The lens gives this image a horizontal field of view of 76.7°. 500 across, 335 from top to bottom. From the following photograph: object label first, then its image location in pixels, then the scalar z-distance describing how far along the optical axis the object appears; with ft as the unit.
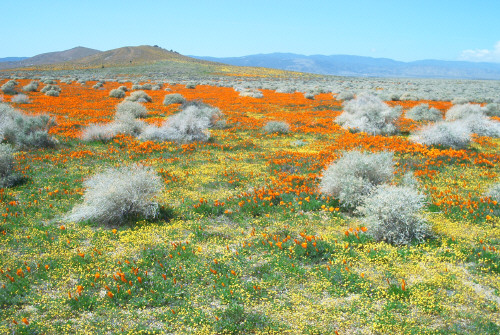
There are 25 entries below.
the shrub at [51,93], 104.43
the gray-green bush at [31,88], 116.47
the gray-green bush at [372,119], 58.97
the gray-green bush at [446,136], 46.68
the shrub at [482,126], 57.16
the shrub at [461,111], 69.41
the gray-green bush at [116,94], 105.40
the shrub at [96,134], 49.62
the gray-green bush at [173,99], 90.50
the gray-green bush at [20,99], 84.96
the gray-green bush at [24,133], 44.55
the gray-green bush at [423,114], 70.54
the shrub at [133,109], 69.75
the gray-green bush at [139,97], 91.30
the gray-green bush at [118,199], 24.56
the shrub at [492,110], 78.33
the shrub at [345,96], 104.53
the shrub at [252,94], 114.52
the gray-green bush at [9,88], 106.09
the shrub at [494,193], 27.05
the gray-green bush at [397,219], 21.85
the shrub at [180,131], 50.96
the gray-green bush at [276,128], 58.65
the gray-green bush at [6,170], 31.22
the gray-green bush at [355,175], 27.25
